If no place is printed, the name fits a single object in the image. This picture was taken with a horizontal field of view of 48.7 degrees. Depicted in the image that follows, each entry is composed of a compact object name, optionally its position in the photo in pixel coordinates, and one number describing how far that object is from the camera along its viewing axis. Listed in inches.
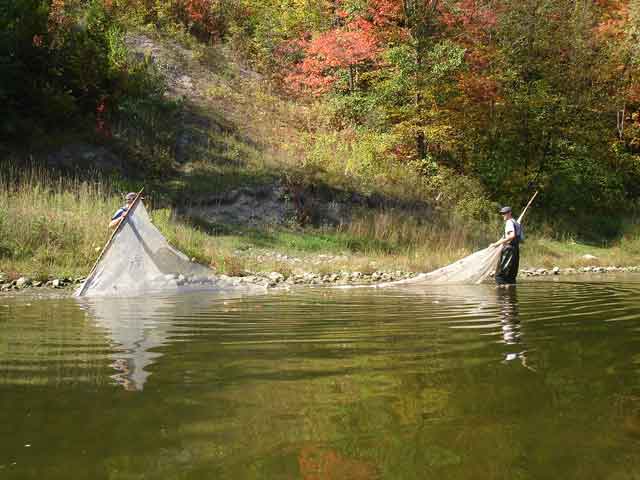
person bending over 466.2
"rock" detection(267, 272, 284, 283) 543.2
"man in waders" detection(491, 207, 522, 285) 519.5
